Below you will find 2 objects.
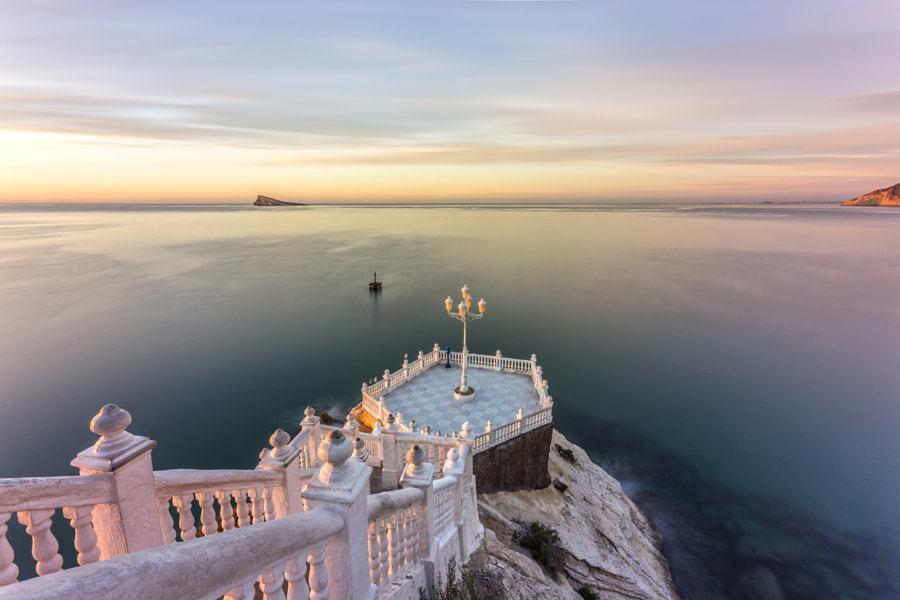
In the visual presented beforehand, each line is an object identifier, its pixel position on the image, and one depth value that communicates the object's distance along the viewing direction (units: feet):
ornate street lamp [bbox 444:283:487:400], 52.49
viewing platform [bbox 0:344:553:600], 6.39
